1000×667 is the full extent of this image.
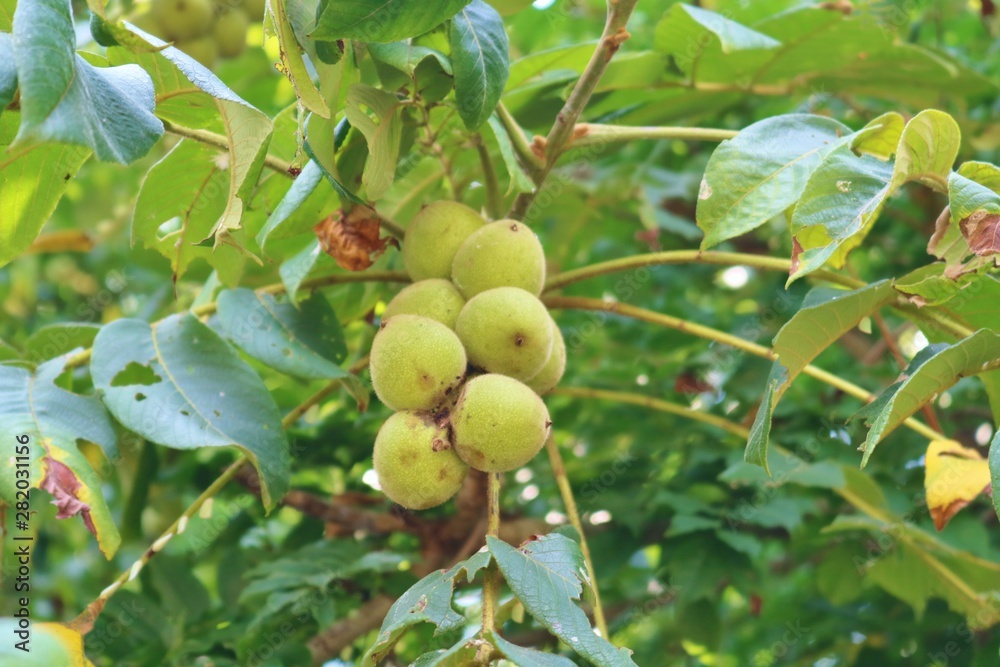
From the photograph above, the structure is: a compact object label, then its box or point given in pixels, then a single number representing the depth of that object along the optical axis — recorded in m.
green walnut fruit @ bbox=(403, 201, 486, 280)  0.64
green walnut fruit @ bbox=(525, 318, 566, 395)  0.62
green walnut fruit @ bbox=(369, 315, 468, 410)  0.59
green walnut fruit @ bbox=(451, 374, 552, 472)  0.57
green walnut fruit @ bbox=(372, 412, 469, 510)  0.58
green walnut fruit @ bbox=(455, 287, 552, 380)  0.59
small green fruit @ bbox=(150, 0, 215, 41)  0.87
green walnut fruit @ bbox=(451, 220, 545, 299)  0.61
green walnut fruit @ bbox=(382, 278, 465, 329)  0.61
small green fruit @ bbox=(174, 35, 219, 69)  0.88
